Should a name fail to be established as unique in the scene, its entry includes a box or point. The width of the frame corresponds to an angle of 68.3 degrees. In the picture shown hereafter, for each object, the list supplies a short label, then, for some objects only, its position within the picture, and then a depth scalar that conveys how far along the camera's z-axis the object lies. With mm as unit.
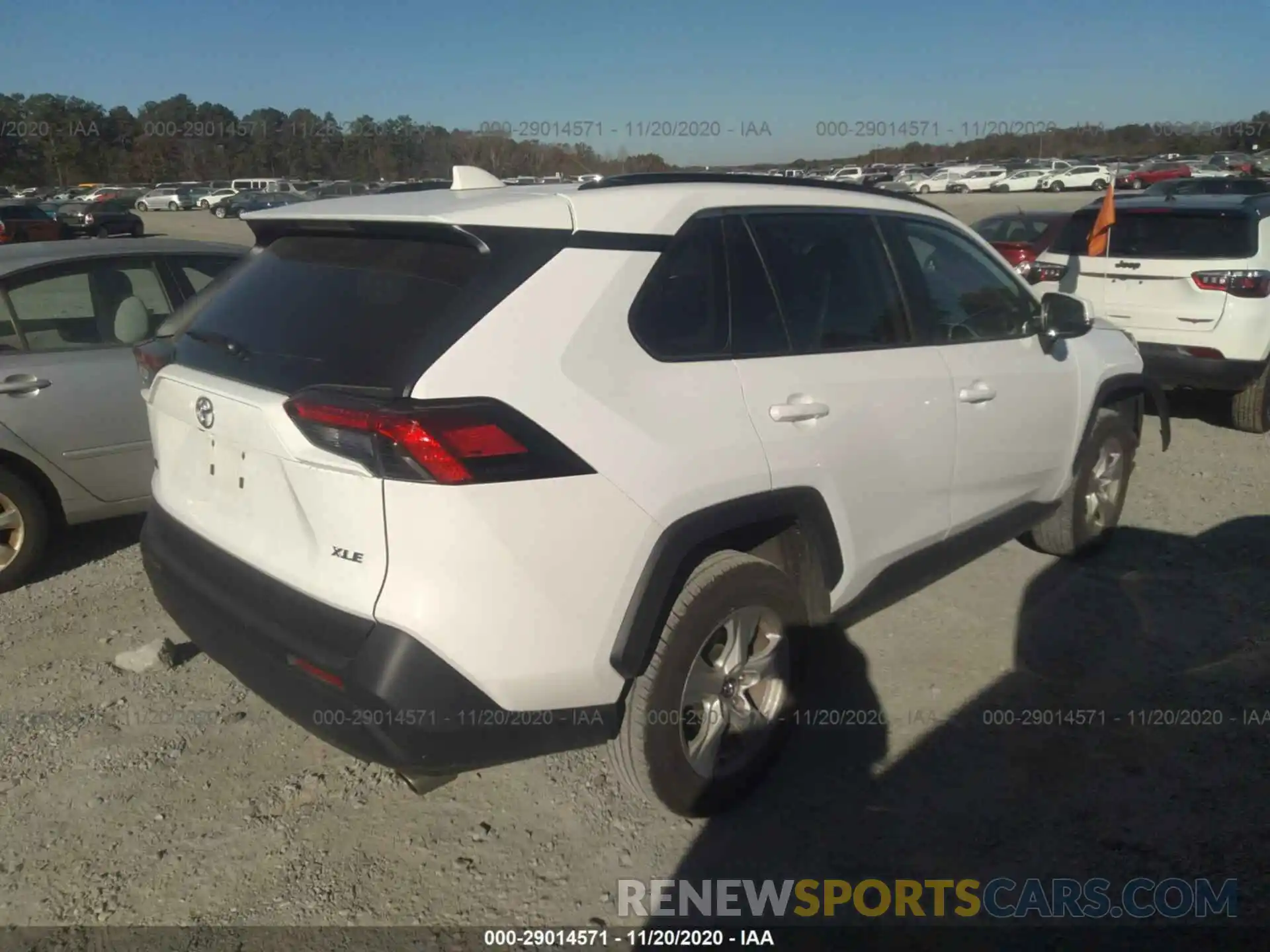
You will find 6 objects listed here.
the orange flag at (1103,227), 6977
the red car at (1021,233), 10016
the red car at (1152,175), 34188
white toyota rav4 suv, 2160
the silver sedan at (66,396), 4344
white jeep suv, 6496
